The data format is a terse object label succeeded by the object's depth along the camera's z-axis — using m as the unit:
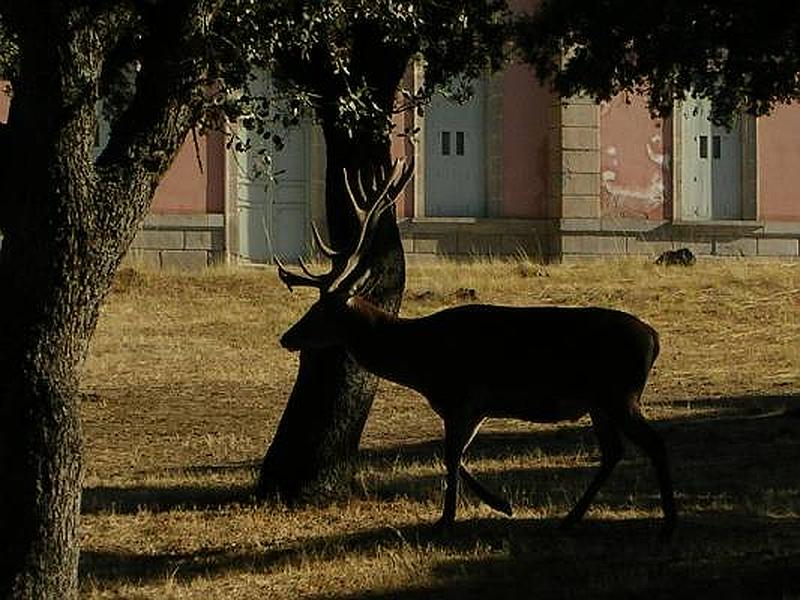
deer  19.95
